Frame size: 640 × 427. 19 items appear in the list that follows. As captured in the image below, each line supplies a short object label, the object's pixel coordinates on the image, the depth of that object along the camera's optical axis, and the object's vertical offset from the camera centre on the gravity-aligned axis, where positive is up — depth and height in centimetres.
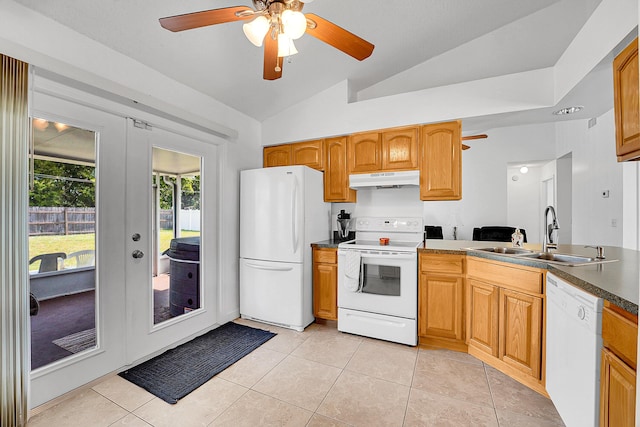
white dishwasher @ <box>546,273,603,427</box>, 119 -68
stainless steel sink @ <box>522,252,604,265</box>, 191 -32
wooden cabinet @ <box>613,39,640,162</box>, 131 +56
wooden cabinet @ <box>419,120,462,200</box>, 267 +51
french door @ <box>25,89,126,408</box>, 173 -31
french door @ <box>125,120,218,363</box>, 219 -24
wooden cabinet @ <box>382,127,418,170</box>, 282 +66
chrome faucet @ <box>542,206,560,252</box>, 214 -17
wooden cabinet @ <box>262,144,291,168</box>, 346 +71
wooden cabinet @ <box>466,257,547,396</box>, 183 -77
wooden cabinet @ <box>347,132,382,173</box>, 298 +66
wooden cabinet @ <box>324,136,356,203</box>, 317 +46
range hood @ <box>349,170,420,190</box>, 281 +35
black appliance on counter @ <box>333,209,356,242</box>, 326 -19
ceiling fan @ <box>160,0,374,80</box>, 130 +92
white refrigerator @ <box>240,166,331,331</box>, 285 -32
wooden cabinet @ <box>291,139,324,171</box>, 327 +70
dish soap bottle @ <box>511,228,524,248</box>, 240 -23
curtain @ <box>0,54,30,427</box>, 145 -18
